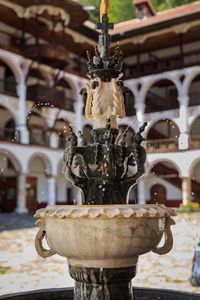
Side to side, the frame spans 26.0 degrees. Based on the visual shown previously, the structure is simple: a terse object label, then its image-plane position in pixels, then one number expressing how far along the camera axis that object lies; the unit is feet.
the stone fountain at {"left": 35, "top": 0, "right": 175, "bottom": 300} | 12.50
